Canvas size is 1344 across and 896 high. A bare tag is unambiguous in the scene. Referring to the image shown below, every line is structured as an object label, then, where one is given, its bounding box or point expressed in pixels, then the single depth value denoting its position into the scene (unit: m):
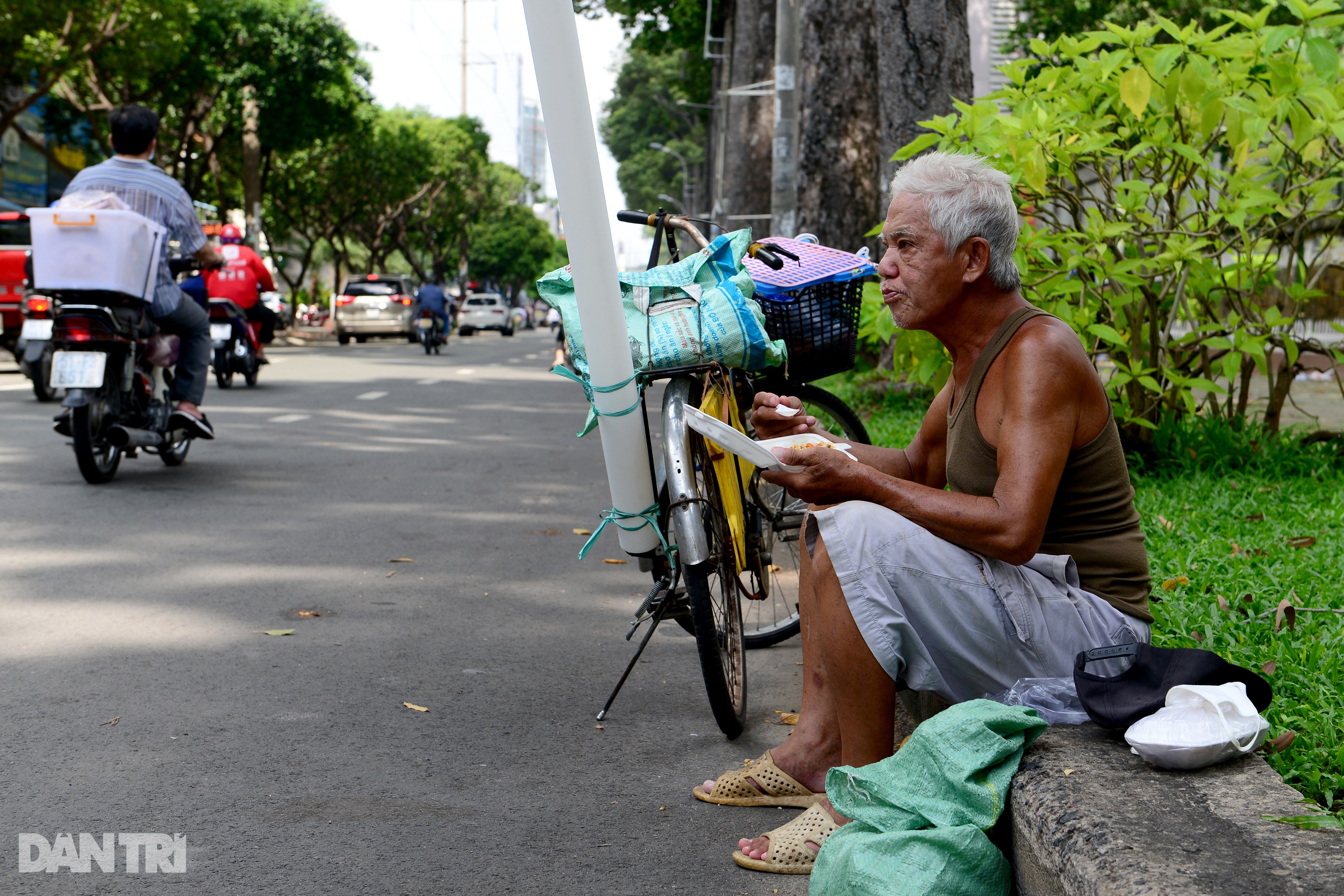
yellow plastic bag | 3.65
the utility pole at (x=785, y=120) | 13.65
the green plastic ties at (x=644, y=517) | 3.68
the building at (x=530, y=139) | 149.62
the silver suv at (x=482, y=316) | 52.16
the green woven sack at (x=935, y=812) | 2.37
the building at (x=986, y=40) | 27.30
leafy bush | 5.04
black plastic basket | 4.62
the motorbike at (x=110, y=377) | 6.75
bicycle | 3.40
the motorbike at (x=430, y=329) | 25.78
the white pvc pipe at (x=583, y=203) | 3.31
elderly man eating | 2.72
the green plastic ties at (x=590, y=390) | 3.53
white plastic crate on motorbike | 6.63
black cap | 2.46
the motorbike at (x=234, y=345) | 13.73
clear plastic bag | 2.70
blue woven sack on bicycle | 3.65
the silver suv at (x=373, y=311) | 33.19
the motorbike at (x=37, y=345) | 10.70
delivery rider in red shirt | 13.35
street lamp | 57.56
